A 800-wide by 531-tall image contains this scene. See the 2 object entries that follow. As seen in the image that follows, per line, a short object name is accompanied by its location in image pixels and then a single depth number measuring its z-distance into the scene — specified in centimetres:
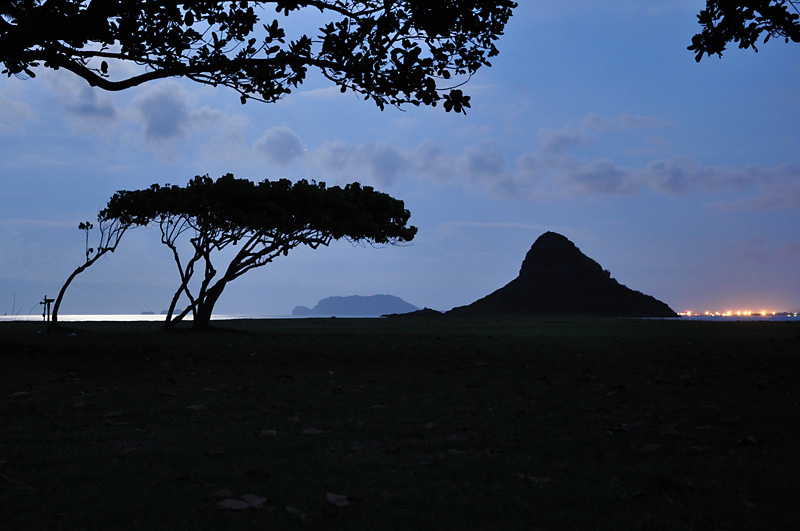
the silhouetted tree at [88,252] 4122
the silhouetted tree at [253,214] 3500
